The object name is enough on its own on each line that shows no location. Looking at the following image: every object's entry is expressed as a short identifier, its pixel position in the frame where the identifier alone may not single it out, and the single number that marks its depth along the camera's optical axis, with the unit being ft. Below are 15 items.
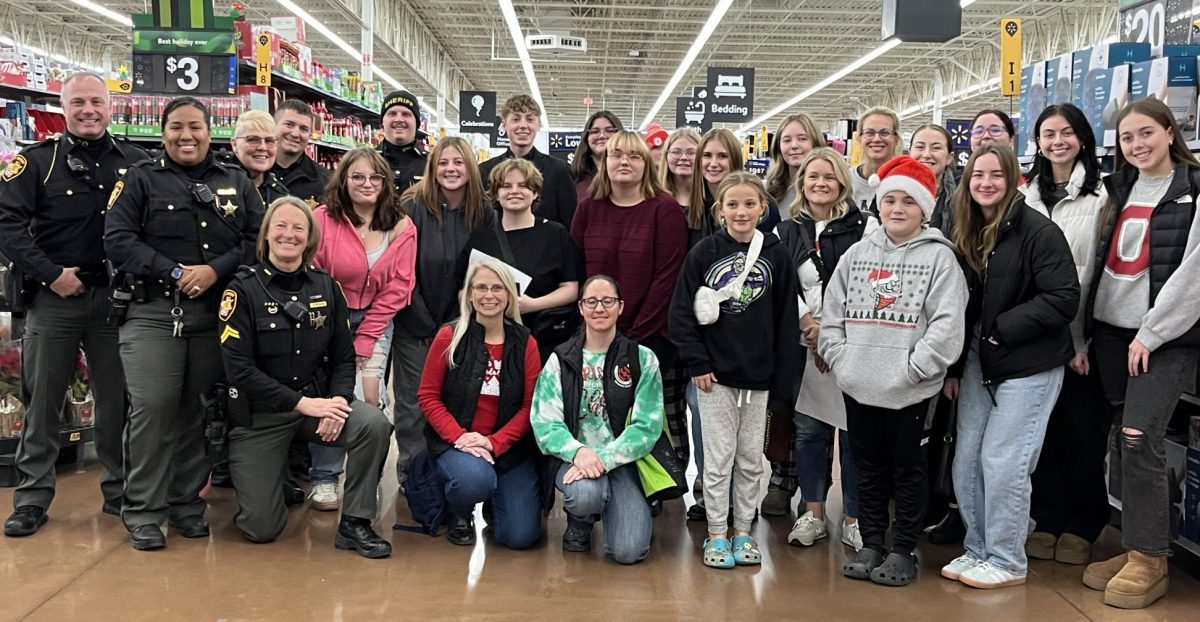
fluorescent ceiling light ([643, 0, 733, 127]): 48.90
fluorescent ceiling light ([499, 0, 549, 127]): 51.30
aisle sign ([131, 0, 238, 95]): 21.36
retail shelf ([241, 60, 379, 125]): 23.01
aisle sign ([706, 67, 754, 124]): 49.52
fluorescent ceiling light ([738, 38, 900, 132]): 67.56
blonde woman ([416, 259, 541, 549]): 12.19
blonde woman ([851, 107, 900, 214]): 14.06
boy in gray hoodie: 10.76
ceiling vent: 55.16
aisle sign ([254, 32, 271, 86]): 22.12
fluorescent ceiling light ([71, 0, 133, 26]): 57.75
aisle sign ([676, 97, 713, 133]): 51.29
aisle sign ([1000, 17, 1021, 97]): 25.39
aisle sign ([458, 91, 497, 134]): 59.57
